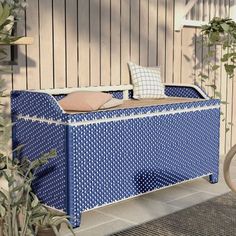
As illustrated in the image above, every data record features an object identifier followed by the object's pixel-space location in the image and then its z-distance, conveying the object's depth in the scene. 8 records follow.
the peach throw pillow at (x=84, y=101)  3.03
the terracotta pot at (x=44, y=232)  2.40
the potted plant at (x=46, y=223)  2.40
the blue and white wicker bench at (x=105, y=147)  2.87
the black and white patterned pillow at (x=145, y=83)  3.99
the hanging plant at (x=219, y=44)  4.53
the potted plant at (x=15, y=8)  2.85
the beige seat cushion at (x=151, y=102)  3.45
